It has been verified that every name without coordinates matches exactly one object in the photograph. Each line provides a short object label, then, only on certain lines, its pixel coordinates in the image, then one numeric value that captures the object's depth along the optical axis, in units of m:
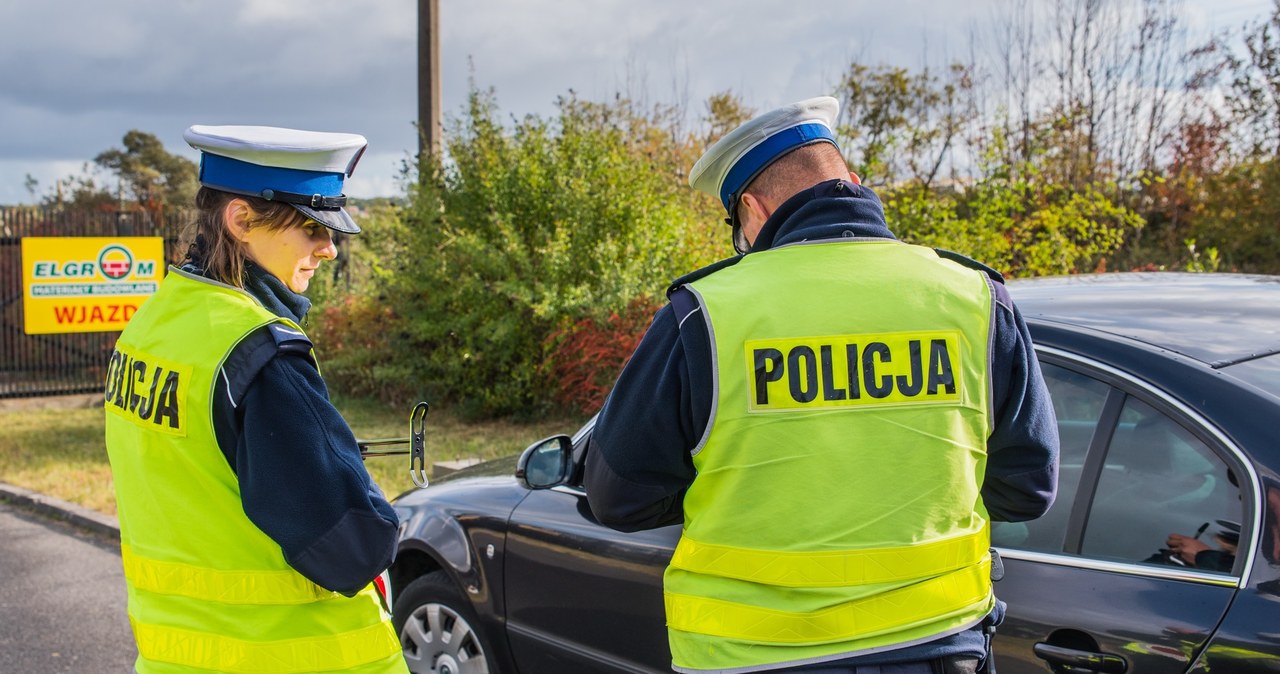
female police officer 1.79
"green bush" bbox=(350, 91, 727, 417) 9.19
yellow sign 11.93
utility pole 11.71
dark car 2.07
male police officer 1.80
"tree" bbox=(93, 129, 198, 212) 25.88
